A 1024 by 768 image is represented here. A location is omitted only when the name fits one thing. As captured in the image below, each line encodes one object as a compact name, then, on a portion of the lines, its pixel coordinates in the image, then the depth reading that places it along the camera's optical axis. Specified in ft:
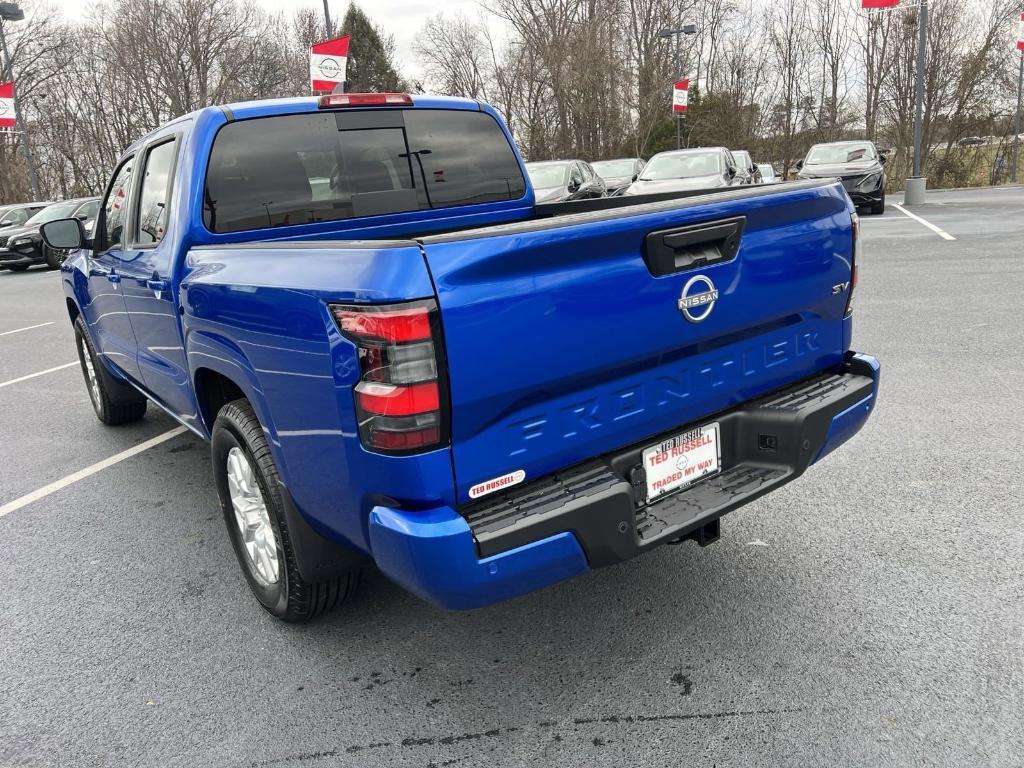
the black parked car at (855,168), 62.13
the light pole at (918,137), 60.80
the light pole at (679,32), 87.40
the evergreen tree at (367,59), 164.66
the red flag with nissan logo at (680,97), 81.35
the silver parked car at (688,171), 49.57
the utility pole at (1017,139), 95.91
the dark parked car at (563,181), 48.71
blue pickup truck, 7.00
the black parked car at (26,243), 67.67
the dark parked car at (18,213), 77.10
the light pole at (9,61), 86.89
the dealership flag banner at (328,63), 46.96
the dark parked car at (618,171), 65.82
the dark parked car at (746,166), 56.26
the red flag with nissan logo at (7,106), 77.10
